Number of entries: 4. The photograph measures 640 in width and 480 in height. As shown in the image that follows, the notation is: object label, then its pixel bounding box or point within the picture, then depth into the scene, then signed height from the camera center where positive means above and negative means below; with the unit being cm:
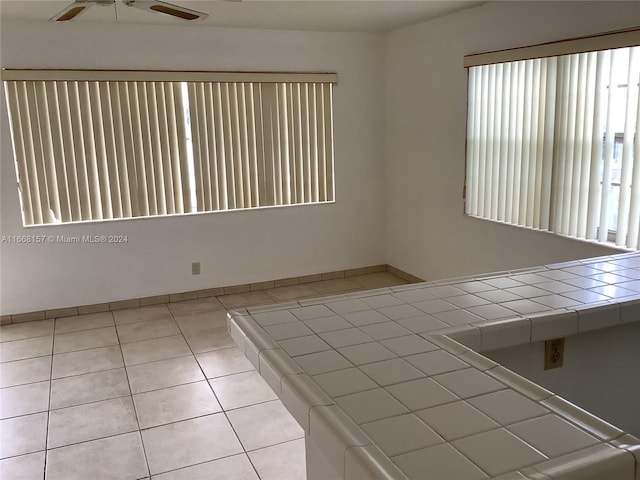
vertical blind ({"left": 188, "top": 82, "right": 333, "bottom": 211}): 496 -1
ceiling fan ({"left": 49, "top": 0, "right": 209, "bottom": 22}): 257 +65
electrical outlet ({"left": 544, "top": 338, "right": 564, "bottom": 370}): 152 -59
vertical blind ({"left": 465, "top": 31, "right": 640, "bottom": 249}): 317 -7
